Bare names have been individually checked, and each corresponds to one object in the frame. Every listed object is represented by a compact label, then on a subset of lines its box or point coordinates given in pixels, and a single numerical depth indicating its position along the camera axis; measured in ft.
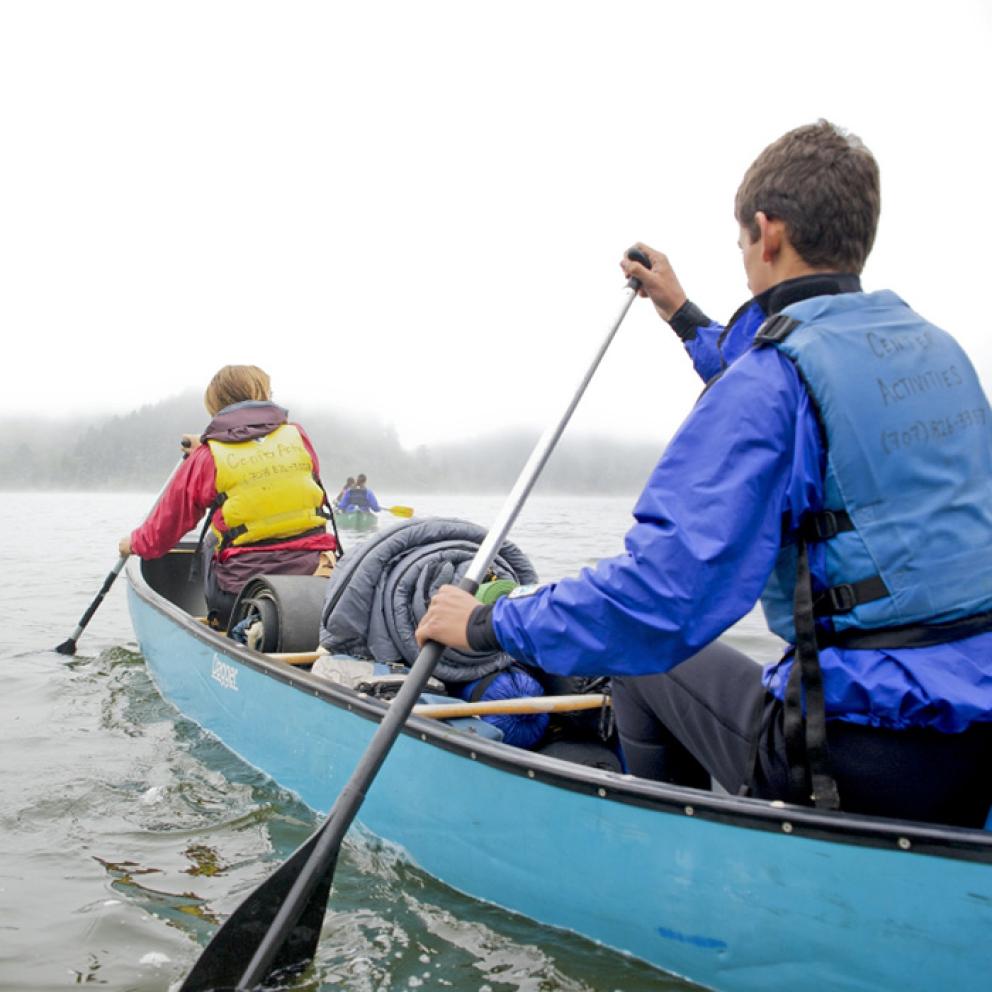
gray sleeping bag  13.87
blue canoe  7.33
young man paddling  7.07
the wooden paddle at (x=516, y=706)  12.11
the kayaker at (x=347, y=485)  80.02
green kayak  78.28
